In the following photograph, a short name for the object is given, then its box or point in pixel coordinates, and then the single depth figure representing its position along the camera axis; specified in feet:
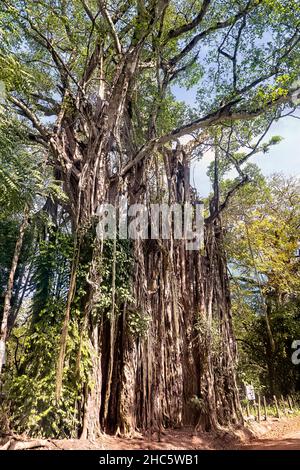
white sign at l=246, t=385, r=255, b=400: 22.31
